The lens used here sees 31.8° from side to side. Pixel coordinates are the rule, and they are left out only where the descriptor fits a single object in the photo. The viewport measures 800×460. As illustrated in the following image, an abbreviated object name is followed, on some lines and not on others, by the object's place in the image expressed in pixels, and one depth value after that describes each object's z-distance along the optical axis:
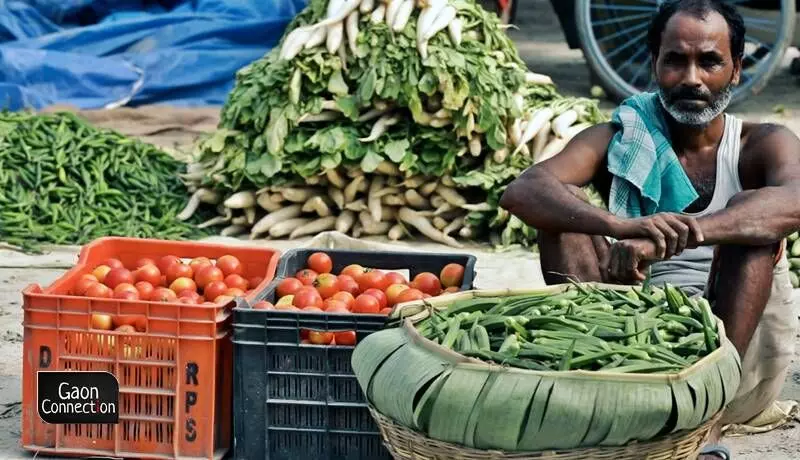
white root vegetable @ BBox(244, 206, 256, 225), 6.91
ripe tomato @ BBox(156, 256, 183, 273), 4.49
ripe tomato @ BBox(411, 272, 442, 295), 4.33
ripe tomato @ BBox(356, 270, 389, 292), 4.28
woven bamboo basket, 3.07
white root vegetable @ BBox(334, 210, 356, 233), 6.76
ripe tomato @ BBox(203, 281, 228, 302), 4.27
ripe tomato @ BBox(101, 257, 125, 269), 4.47
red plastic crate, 3.90
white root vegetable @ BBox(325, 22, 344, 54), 6.66
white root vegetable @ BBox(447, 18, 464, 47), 6.73
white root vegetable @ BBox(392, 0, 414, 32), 6.63
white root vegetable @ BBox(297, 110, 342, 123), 6.71
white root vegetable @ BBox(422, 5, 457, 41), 6.62
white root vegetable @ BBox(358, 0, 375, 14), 6.72
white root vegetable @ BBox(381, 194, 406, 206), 6.77
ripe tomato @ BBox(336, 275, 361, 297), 4.29
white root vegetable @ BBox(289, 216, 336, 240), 6.80
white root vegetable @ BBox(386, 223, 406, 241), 6.77
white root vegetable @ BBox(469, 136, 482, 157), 6.67
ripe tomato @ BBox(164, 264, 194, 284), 4.41
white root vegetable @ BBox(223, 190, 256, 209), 6.82
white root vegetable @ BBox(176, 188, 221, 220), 7.00
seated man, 3.84
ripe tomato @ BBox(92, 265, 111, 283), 4.35
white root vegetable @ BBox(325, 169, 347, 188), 6.69
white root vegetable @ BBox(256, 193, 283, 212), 6.83
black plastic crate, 3.89
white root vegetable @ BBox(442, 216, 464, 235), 6.75
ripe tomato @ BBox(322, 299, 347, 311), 4.04
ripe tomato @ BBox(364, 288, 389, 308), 4.13
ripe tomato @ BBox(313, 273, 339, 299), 4.26
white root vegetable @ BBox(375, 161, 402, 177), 6.64
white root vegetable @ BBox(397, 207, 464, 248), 6.74
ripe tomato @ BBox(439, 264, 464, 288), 4.40
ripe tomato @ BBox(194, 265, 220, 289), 4.38
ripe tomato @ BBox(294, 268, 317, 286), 4.34
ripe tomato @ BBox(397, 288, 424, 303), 4.11
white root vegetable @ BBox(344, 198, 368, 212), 6.79
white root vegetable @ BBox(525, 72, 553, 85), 7.29
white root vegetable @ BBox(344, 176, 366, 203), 6.74
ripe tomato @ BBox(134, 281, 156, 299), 4.19
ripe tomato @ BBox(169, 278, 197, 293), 4.34
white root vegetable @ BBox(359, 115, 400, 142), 6.61
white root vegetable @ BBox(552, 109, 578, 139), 6.86
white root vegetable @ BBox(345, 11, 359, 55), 6.66
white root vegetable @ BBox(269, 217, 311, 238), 6.79
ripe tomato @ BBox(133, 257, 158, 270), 4.51
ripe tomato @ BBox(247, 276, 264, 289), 4.48
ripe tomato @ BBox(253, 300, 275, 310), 3.98
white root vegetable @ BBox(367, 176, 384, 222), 6.74
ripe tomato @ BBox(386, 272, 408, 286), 4.28
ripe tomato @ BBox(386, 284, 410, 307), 4.17
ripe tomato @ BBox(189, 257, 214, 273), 4.45
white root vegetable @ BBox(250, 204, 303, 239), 6.80
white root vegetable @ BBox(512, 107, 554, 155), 6.77
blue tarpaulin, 8.88
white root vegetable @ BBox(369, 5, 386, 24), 6.70
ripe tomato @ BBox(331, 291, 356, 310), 4.12
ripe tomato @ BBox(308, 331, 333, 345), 3.92
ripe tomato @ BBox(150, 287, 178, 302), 4.13
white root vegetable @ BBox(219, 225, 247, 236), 6.92
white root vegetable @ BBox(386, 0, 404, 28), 6.68
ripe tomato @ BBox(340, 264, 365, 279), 4.42
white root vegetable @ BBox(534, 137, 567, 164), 6.82
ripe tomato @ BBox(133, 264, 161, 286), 4.37
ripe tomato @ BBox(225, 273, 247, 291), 4.36
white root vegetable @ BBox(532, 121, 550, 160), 6.87
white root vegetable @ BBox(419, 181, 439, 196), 6.76
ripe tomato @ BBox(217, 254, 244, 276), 4.50
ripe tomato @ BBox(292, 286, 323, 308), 4.05
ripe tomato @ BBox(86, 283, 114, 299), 4.11
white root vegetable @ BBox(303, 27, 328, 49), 6.71
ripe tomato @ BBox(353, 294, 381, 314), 4.02
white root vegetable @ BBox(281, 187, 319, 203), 6.78
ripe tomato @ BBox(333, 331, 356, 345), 3.90
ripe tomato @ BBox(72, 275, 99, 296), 4.18
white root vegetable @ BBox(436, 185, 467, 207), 6.73
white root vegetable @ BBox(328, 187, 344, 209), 6.80
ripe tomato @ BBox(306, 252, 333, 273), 4.52
